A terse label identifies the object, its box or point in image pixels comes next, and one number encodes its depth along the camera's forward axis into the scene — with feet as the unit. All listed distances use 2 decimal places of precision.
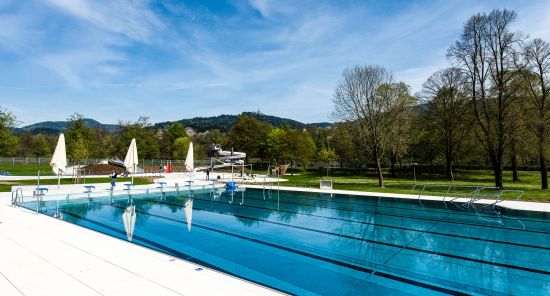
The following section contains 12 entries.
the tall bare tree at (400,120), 93.30
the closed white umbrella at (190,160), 78.66
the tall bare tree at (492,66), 61.31
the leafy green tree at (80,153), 88.48
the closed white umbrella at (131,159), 61.21
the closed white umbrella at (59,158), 50.70
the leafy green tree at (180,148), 180.02
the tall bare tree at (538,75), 62.54
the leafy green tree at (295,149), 128.77
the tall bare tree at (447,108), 103.09
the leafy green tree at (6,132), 115.27
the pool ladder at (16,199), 39.81
